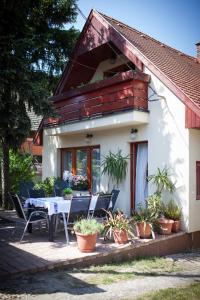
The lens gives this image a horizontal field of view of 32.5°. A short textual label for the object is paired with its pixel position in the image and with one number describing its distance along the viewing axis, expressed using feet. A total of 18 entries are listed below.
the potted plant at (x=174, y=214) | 30.89
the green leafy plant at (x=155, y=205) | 30.32
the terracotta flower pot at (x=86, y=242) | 24.00
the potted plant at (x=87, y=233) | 24.02
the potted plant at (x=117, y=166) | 36.63
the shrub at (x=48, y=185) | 45.83
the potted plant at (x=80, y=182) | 42.96
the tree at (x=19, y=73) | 28.63
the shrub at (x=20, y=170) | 51.56
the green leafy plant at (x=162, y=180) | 31.86
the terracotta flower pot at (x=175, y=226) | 30.83
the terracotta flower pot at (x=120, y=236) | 26.23
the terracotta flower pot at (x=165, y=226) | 29.94
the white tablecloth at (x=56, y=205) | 26.96
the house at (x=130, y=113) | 31.83
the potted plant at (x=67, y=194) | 29.65
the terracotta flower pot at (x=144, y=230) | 28.19
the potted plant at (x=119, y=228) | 26.30
